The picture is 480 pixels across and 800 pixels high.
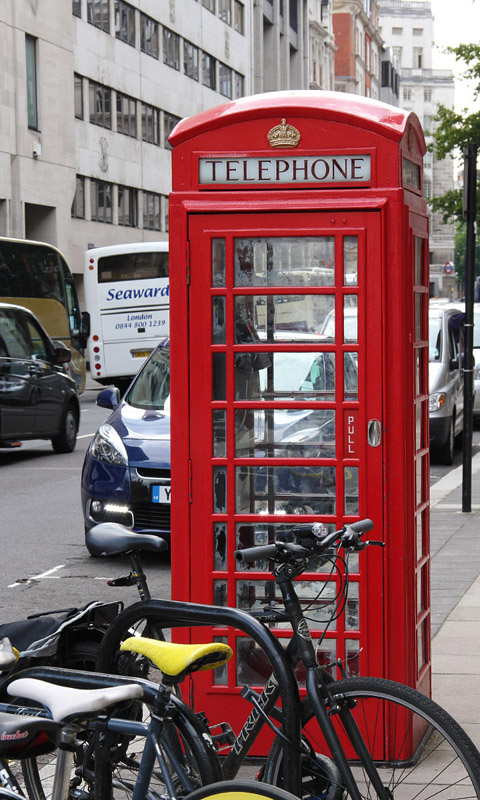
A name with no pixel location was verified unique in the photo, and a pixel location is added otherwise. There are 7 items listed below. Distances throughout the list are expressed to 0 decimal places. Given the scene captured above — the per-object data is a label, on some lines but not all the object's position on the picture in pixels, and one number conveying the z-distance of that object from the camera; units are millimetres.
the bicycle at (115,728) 2814
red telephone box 4582
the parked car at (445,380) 16062
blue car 9562
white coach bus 28719
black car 16375
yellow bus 26172
